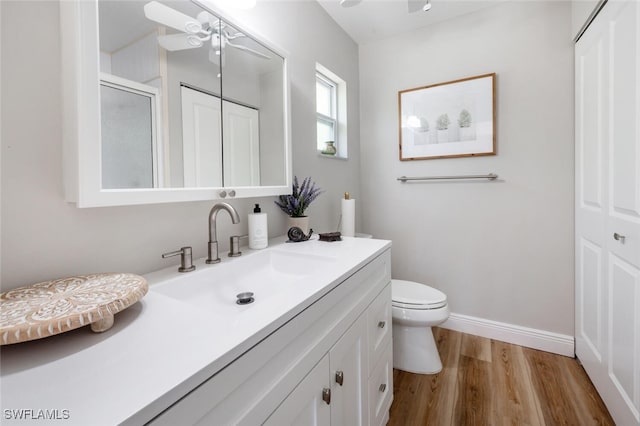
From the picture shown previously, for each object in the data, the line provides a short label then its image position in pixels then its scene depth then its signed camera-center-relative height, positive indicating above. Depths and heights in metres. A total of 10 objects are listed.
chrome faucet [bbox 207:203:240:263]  1.04 -0.12
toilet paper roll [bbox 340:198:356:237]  2.03 -0.09
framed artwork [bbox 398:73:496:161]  2.02 +0.64
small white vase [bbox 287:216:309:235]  1.54 -0.09
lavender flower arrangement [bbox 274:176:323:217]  1.56 +0.02
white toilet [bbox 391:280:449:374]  1.65 -0.77
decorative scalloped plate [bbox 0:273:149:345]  0.48 -0.19
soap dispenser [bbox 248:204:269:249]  1.27 -0.11
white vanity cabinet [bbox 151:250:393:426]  0.50 -0.41
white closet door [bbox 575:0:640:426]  1.13 -0.02
